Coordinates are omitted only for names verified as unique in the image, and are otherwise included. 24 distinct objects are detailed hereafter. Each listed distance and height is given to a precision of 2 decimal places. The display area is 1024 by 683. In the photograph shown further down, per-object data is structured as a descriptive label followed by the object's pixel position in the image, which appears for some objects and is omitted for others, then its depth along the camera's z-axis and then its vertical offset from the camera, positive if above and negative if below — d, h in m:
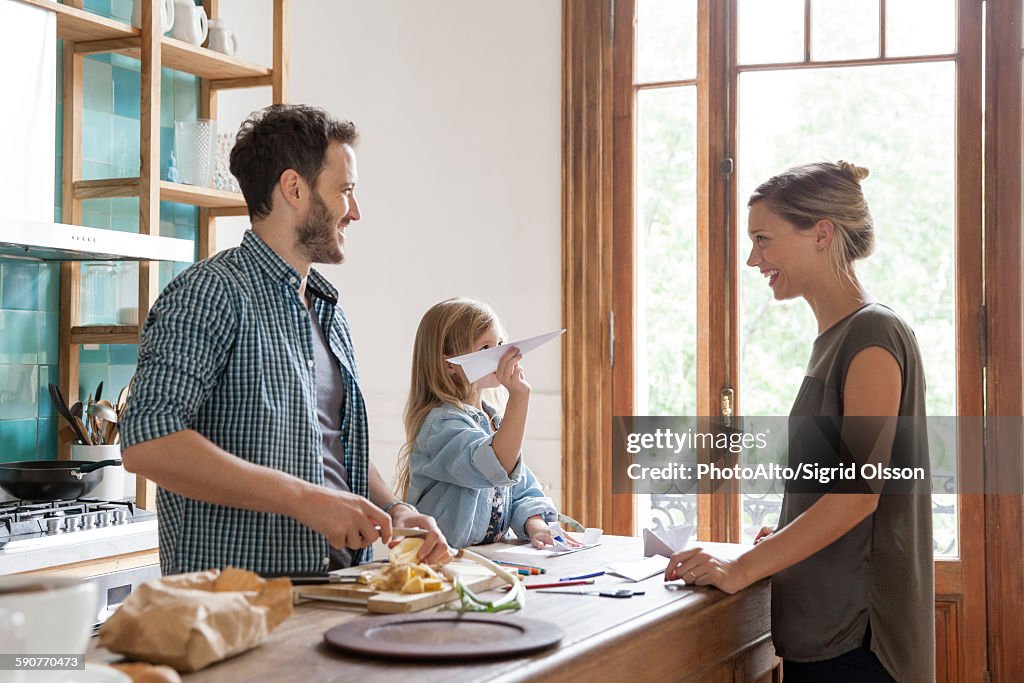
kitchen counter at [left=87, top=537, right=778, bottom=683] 1.18 -0.39
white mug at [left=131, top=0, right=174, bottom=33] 3.15 +0.99
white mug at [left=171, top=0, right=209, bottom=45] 3.24 +0.99
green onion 1.45 -0.36
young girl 2.22 -0.21
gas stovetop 2.47 -0.43
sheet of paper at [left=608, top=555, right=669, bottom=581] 1.79 -0.39
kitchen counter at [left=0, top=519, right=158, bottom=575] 2.35 -0.48
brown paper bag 1.14 -0.31
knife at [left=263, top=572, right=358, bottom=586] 1.57 -0.35
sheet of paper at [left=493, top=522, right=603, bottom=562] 2.03 -0.40
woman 1.72 -0.34
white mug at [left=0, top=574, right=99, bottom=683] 0.82 -0.21
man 1.55 -0.08
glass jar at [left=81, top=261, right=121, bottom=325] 3.19 +0.15
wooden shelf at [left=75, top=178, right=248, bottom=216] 3.07 +0.46
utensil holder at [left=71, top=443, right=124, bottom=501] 2.96 -0.35
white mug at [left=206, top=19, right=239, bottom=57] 3.40 +0.98
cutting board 1.44 -0.35
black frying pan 2.73 -0.35
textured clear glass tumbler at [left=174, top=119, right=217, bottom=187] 3.32 +0.61
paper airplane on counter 1.96 -0.37
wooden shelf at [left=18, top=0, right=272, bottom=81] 2.93 +0.89
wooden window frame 3.42 +0.26
